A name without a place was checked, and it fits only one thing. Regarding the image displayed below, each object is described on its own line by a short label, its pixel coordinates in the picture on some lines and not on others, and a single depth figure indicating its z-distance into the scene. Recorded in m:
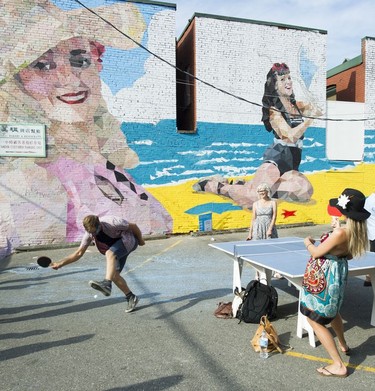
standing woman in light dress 6.59
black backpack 4.89
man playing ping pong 4.95
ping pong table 4.30
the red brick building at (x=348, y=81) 15.25
